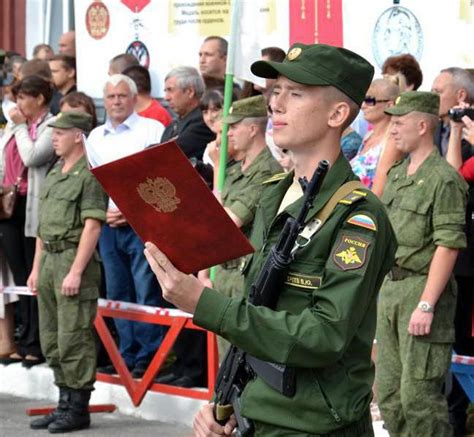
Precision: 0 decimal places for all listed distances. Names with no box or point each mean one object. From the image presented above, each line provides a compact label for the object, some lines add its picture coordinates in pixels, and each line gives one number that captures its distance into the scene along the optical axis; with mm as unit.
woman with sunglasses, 7645
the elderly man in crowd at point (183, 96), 9344
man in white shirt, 9172
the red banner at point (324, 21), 8969
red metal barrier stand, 8531
